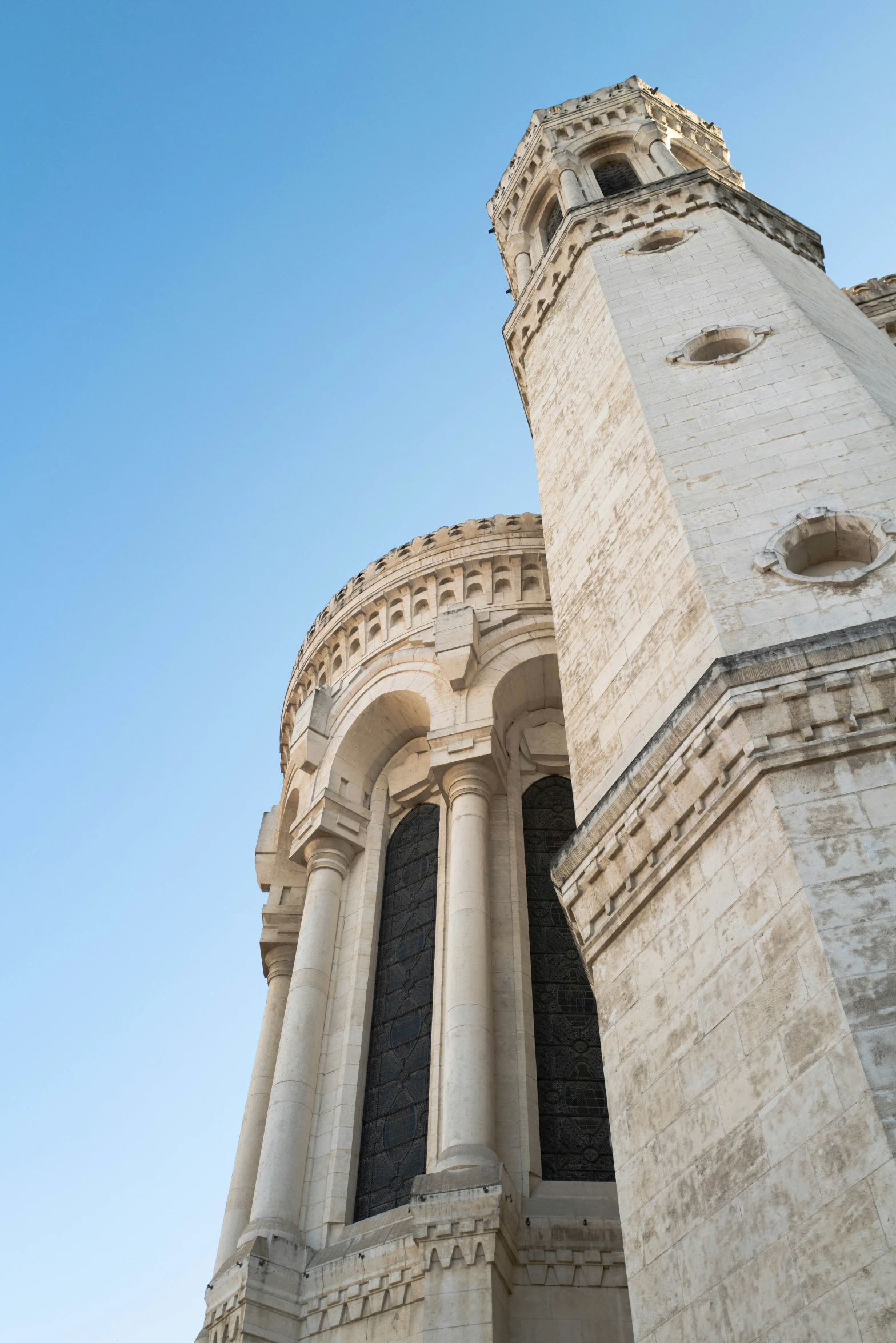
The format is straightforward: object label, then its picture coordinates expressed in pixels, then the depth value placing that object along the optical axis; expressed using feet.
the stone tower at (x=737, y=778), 18.02
